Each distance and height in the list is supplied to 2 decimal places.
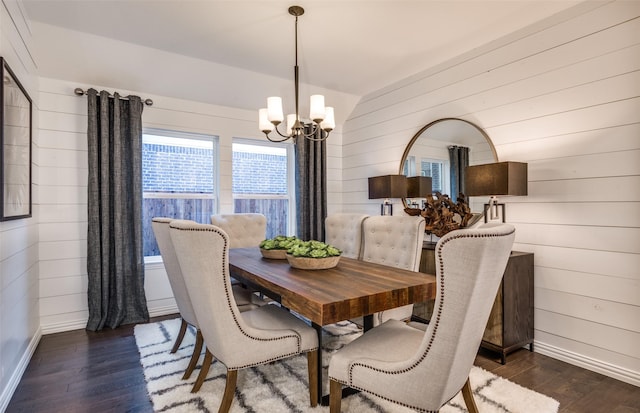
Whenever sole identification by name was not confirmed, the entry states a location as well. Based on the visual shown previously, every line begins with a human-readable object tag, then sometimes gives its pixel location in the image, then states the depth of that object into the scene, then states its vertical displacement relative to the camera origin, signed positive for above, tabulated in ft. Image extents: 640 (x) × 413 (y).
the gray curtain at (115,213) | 10.14 -0.17
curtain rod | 10.15 +3.43
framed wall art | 6.06 +1.21
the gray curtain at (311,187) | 13.89 +0.79
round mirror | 9.89 +1.65
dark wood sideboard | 8.04 -2.53
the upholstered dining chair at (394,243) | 7.89 -0.90
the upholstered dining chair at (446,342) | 3.76 -1.62
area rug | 6.07 -3.54
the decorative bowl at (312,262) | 6.77 -1.11
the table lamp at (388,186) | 11.92 +0.69
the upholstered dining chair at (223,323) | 5.11 -1.82
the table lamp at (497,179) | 8.19 +0.66
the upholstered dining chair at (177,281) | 6.78 -1.53
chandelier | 7.67 +2.12
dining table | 4.71 -1.27
